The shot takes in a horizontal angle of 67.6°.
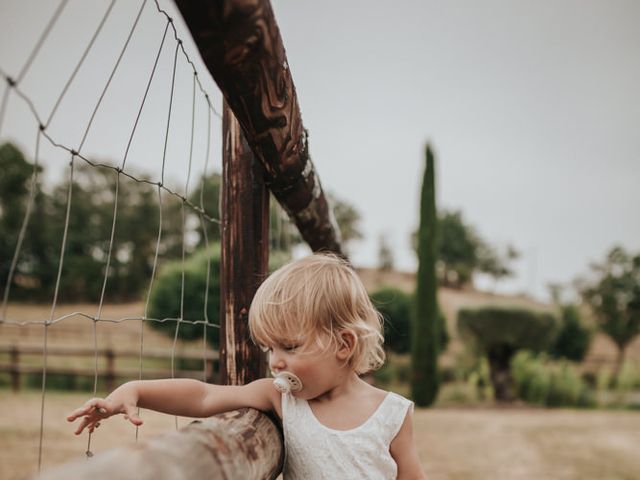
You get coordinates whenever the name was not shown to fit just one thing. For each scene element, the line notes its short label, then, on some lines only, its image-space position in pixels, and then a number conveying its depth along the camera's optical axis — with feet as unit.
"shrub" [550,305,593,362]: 66.33
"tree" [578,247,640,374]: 89.76
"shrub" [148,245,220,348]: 35.88
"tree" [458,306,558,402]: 37.78
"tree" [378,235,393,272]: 134.10
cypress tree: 35.98
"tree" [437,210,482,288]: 136.87
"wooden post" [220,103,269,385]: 4.03
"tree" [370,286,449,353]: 46.42
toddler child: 3.44
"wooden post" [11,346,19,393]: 33.91
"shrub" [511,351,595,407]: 37.91
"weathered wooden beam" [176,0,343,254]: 1.87
